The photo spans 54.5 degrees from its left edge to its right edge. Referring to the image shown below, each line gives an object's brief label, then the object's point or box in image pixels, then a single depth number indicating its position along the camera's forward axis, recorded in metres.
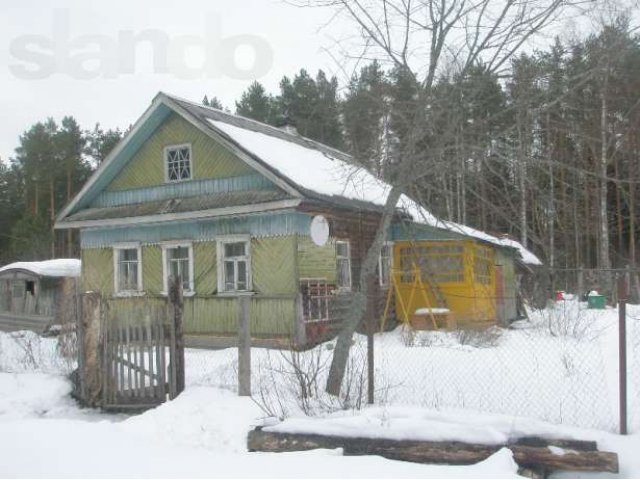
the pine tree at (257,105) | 36.33
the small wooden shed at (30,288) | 17.94
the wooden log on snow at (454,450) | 4.71
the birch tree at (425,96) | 6.82
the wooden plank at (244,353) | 7.02
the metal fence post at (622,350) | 5.27
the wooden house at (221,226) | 12.80
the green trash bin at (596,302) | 21.09
